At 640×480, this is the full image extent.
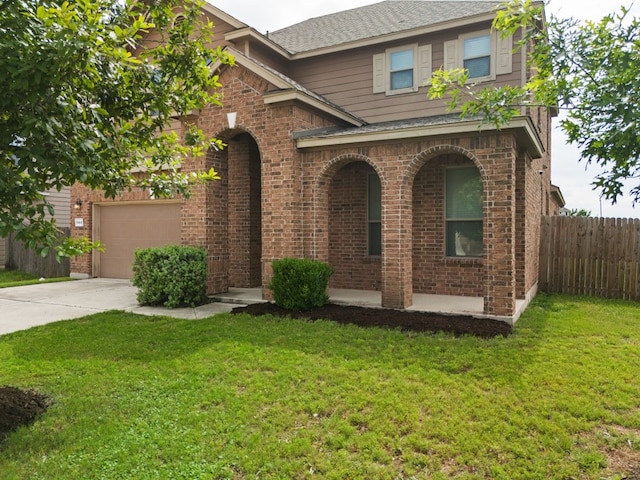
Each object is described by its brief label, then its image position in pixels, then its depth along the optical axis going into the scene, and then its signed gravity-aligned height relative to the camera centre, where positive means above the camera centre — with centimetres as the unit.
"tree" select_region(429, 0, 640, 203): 264 +110
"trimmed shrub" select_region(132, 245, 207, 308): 851 -76
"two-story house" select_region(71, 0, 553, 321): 753 +139
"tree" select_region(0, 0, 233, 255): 286 +115
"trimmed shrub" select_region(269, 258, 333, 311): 774 -82
